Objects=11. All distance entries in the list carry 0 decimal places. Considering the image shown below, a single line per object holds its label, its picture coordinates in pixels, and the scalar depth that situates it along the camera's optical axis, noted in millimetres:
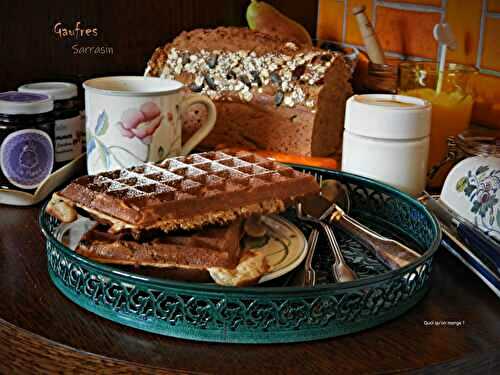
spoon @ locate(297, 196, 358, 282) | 892
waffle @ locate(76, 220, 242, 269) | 827
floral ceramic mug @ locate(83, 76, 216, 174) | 989
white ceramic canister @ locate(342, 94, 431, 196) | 972
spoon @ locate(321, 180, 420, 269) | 862
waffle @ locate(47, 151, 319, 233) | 847
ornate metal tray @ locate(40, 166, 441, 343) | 768
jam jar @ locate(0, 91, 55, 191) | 989
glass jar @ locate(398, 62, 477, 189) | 1071
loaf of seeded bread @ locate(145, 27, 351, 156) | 1101
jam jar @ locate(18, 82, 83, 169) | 1076
